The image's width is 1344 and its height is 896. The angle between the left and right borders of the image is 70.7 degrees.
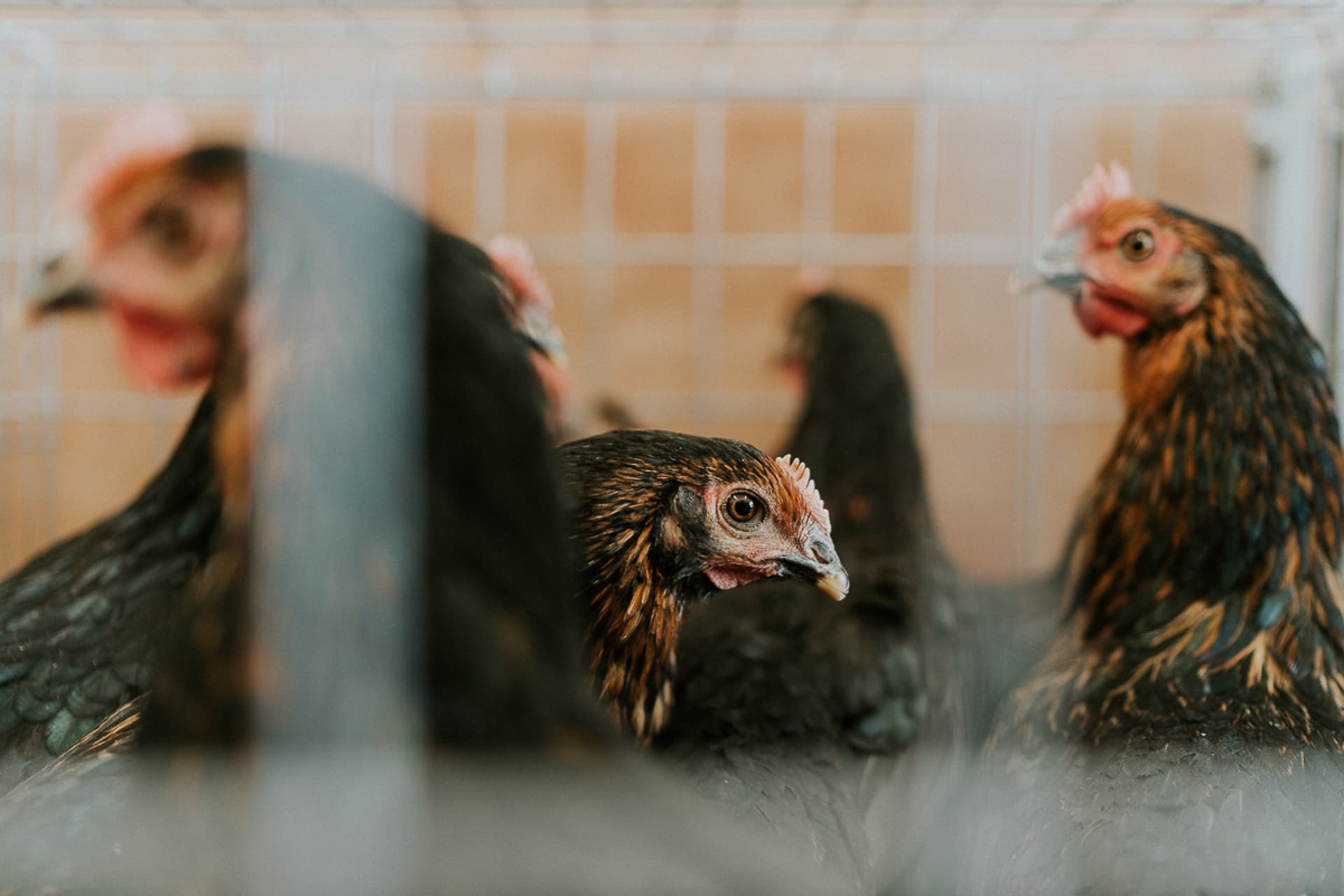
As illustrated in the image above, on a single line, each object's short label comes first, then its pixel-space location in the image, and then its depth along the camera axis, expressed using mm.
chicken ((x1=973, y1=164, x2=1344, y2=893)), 667
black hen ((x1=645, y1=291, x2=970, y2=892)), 698
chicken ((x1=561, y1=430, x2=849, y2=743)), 616
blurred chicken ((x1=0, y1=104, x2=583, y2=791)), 511
